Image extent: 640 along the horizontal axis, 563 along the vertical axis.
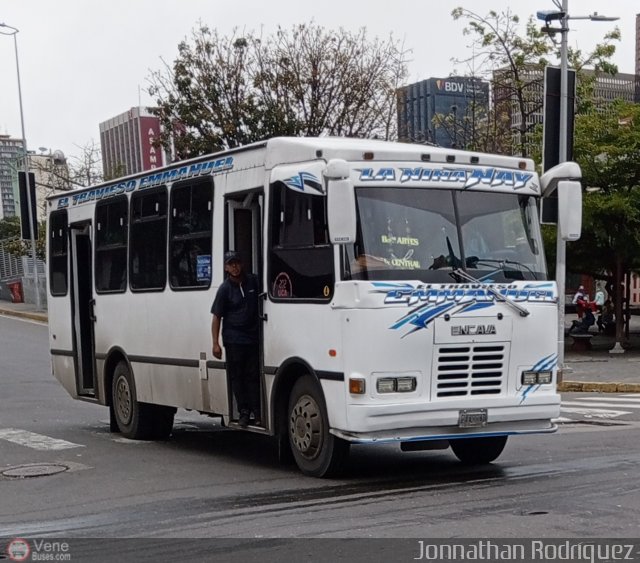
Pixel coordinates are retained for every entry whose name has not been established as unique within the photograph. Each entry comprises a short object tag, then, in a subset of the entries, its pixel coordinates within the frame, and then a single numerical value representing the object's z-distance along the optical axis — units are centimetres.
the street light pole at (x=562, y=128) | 1964
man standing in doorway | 1021
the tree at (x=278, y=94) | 3638
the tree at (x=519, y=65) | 3319
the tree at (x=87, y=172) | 5175
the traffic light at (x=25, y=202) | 4231
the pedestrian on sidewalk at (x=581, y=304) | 3169
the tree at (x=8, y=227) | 8874
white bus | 884
